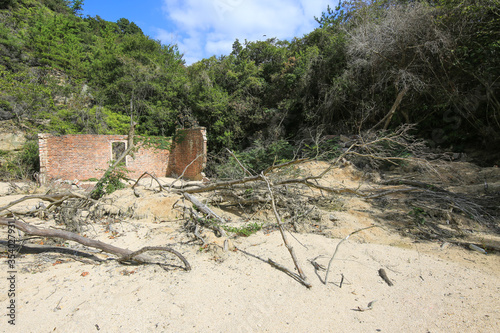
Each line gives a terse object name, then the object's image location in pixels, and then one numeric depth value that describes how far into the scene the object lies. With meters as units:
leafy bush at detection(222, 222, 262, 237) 3.69
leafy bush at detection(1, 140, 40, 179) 9.55
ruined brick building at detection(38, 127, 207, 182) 8.86
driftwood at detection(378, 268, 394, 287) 2.54
